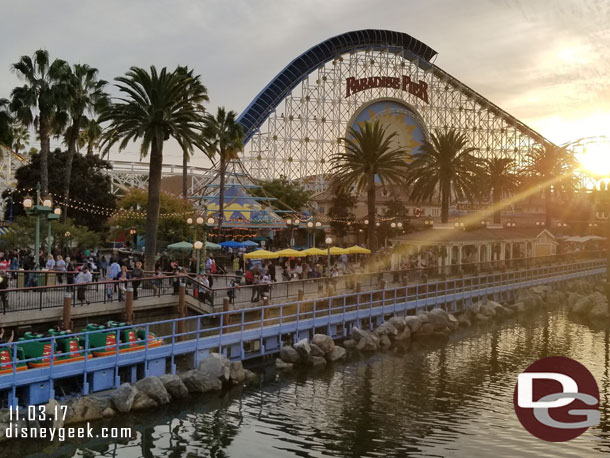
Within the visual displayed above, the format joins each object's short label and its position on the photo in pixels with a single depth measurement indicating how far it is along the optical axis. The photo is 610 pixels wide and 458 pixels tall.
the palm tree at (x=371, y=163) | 47.38
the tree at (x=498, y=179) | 77.12
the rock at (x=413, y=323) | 34.72
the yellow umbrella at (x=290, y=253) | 42.55
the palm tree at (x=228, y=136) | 55.94
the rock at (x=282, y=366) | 26.97
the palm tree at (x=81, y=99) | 47.94
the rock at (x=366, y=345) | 31.12
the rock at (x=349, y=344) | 31.47
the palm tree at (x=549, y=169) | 77.31
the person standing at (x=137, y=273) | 29.50
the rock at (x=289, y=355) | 27.76
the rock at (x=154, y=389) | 21.05
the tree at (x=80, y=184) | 65.69
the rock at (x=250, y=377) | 24.83
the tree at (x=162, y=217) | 54.50
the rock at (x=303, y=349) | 27.84
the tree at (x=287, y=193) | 88.75
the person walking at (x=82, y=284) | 26.52
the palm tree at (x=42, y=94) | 43.28
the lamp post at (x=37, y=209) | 30.17
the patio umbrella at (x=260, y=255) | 39.53
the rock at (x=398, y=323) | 34.00
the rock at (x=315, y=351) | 28.33
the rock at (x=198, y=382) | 22.72
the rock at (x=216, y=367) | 23.52
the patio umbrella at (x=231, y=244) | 52.59
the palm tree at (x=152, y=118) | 34.97
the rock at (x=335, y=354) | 28.75
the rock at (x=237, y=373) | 24.38
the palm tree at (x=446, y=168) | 53.78
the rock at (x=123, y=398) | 20.03
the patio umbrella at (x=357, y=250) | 48.92
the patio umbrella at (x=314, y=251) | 45.34
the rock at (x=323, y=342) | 28.86
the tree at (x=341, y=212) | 81.25
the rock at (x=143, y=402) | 20.53
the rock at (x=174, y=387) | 21.88
